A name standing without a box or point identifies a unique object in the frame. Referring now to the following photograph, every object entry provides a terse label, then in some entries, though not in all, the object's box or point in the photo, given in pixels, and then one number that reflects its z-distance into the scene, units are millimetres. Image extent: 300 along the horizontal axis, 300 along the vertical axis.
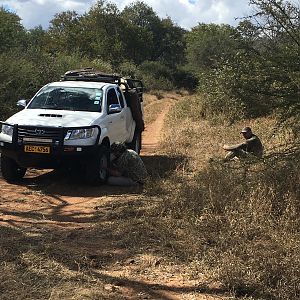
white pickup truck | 8432
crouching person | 8867
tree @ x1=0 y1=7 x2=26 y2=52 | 27906
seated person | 10049
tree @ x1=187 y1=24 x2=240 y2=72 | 50469
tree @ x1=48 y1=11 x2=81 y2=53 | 49031
